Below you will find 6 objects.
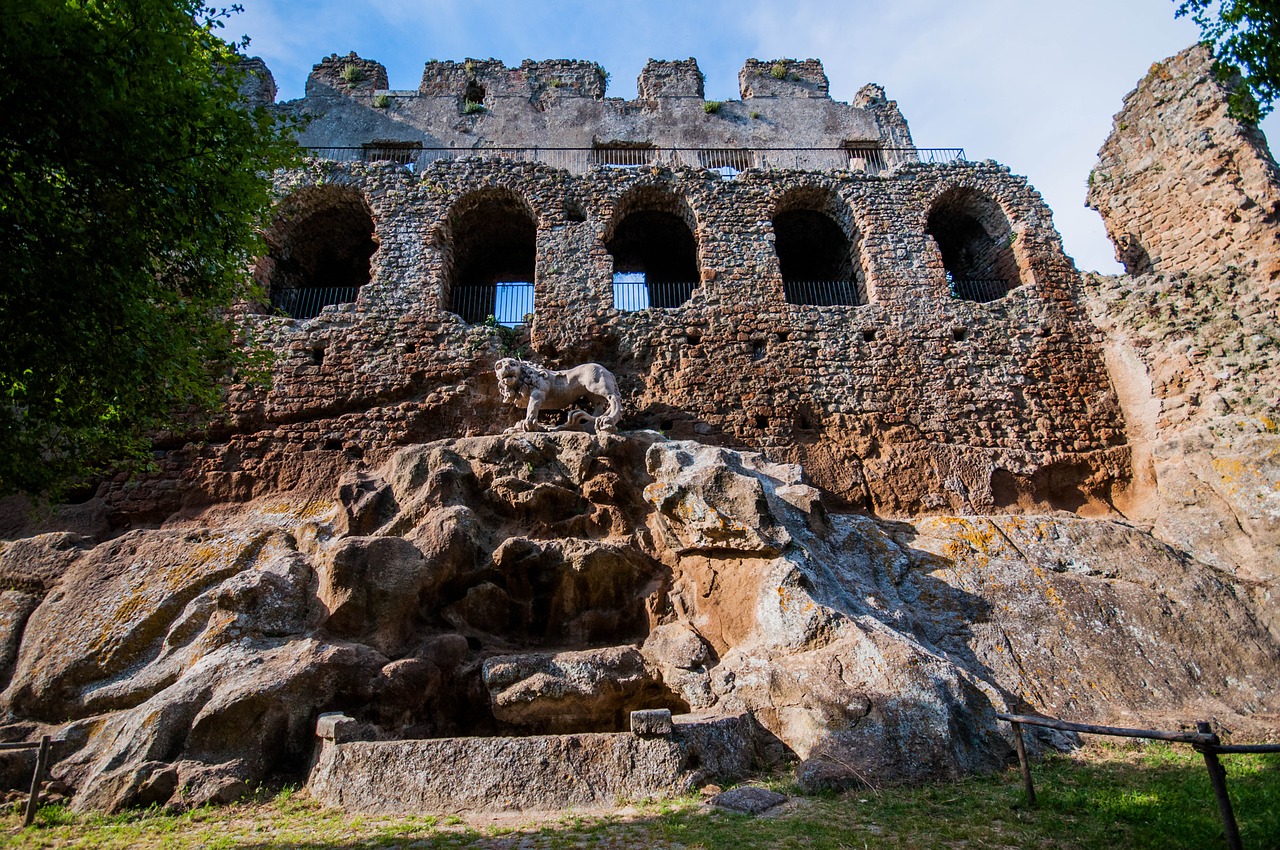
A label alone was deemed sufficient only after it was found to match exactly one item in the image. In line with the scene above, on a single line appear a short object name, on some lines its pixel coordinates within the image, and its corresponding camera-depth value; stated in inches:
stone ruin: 243.8
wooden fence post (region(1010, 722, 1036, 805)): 191.6
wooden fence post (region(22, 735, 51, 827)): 218.2
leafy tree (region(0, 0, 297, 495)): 213.3
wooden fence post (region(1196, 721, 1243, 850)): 128.5
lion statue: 403.9
